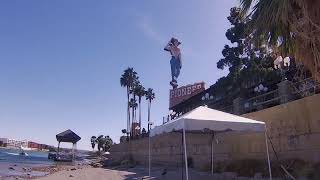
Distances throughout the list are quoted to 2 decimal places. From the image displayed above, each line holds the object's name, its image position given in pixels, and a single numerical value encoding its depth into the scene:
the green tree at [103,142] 76.23
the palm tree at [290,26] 5.18
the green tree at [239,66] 15.55
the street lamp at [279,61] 7.48
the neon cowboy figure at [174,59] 32.84
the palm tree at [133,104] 49.07
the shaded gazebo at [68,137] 33.13
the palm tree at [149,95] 50.84
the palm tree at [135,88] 49.18
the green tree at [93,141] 85.16
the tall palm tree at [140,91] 49.22
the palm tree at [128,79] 48.96
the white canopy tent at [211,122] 6.50
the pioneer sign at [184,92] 27.45
